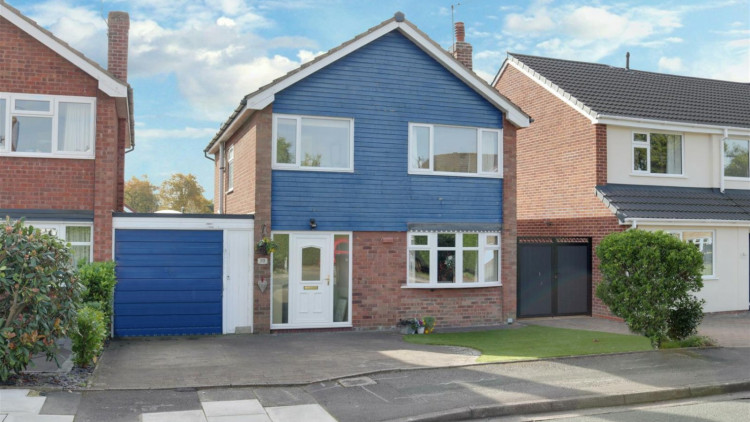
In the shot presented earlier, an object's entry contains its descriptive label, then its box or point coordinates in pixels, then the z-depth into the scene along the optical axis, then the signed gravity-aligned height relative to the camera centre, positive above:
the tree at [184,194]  58.72 +3.38
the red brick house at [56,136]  13.36 +1.95
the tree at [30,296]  8.55 -0.86
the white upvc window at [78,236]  13.52 -0.09
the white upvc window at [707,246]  18.72 -0.26
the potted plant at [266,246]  14.13 -0.27
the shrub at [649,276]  11.98 -0.72
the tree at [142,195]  57.59 +3.27
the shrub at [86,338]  9.91 -1.59
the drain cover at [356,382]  9.51 -2.13
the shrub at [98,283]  11.92 -0.92
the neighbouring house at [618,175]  17.92 +1.81
